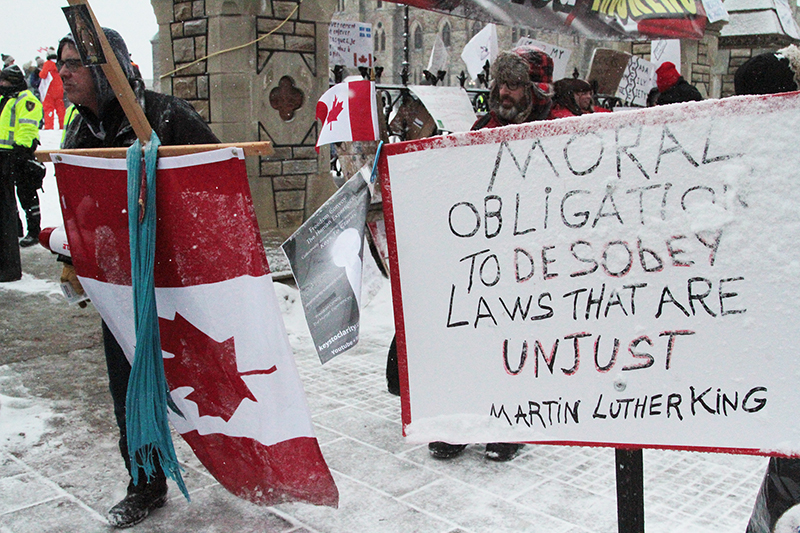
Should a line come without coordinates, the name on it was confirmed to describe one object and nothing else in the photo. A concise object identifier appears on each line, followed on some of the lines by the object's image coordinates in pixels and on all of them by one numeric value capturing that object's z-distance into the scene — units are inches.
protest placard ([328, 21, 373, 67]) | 327.3
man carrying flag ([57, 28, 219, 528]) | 109.3
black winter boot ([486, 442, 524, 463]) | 133.1
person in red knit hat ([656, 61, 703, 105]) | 253.8
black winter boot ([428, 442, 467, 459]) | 134.6
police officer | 315.9
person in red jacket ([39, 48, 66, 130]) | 676.6
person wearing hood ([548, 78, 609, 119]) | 220.5
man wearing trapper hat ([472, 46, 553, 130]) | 136.5
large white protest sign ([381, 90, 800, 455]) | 68.0
